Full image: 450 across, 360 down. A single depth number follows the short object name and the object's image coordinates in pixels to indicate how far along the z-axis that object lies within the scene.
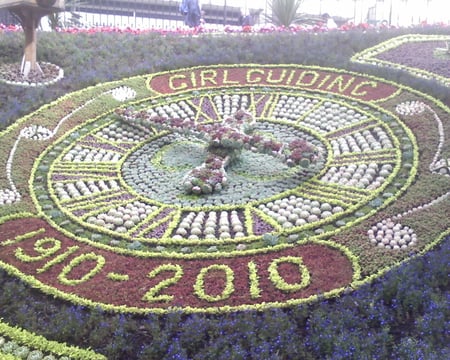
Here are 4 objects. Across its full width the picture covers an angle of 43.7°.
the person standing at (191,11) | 17.84
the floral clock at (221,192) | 5.77
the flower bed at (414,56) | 11.52
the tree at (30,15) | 10.46
